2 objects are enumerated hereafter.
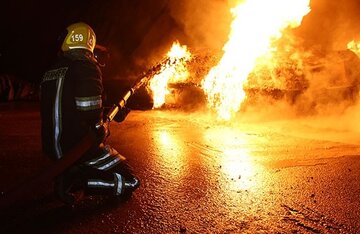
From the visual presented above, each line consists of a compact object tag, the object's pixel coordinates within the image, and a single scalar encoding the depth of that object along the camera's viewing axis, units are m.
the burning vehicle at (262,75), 9.40
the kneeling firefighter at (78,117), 3.60
